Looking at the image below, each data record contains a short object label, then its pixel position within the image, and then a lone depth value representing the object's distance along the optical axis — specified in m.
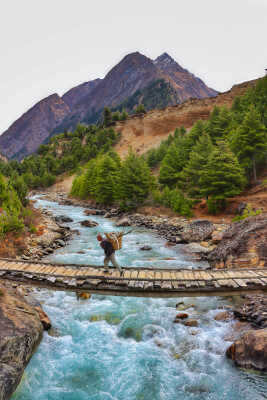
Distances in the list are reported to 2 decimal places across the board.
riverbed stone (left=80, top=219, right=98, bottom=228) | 26.98
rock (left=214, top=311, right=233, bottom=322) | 9.23
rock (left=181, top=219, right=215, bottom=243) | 19.58
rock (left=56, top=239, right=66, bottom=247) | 19.33
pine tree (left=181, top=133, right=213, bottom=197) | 29.83
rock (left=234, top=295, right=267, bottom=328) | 8.38
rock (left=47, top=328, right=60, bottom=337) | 8.73
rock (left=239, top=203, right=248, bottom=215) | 22.52
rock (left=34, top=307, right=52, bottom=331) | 8.84
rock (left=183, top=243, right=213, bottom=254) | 16.86
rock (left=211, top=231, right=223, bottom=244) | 17.92
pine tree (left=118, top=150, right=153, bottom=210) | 32.59
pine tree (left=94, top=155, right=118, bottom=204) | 37.97
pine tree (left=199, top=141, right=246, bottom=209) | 24.75
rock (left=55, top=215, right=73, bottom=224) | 29.85
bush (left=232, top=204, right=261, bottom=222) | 19.98
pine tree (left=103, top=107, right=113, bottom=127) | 99.75
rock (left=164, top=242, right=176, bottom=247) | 19.30
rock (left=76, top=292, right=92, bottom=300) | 11.35
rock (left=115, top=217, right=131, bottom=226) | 27.11
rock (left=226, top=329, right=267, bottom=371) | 6.63
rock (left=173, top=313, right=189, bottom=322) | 9.55
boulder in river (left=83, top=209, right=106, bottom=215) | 36.00
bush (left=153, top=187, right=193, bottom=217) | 26.86
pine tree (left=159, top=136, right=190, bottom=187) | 35.06
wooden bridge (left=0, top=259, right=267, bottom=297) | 8.56
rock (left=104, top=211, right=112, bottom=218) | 33.38
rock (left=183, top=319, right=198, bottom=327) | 9.03
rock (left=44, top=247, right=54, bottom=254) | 17.18
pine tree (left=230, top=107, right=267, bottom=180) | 26.52
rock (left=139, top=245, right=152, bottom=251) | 18.38
